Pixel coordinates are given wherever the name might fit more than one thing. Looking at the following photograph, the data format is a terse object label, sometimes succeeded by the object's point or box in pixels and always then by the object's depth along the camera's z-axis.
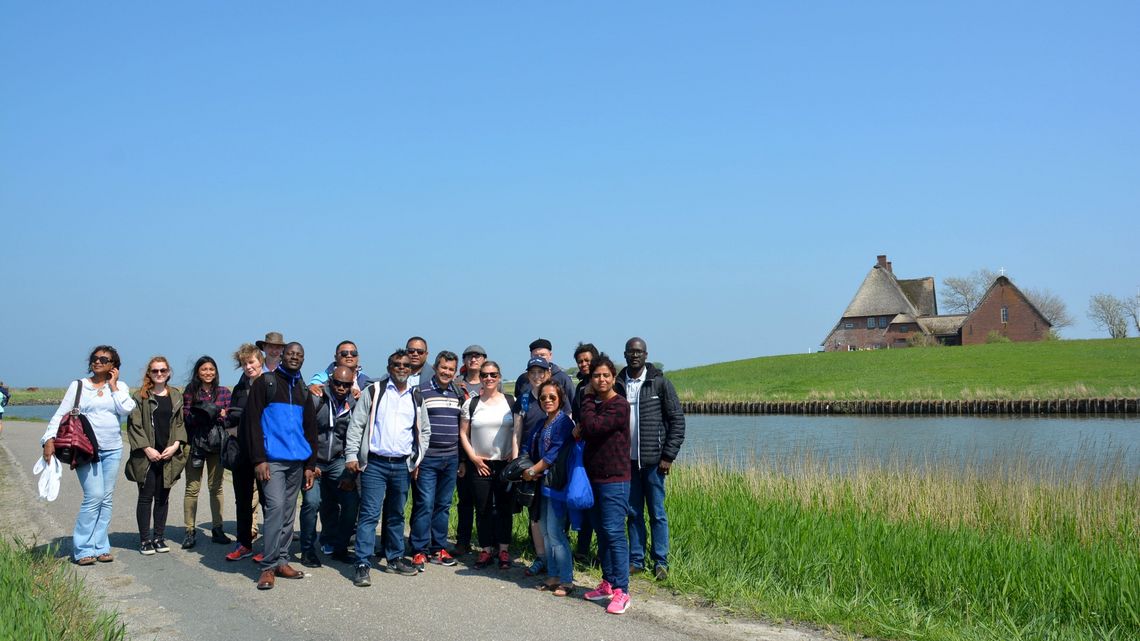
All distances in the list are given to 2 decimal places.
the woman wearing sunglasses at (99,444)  8.82
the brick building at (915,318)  82.00
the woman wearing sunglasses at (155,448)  9.34
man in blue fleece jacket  8.22
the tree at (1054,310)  92.62
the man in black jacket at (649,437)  8.43
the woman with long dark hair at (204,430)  9.55
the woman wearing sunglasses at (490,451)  8.88
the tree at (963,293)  100.19
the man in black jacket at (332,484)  8.80
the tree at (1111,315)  91.38
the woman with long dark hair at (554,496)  7.71
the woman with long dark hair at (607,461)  7.42
